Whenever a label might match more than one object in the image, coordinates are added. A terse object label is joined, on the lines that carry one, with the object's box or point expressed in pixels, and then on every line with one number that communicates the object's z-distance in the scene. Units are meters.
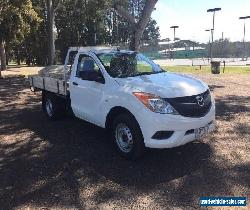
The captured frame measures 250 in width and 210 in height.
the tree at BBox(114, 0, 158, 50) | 9.25
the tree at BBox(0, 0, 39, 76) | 13.94
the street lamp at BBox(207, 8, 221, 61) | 29.16
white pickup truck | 3.65
